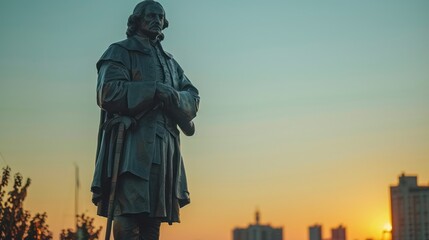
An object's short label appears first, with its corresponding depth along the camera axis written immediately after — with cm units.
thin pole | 3581
